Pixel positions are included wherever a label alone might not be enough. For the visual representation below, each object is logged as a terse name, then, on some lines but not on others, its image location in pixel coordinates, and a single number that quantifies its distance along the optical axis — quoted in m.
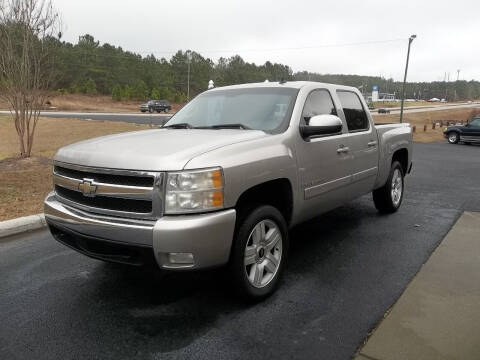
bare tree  9.32
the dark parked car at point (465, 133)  20.91
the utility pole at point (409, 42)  28.57
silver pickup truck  2.94
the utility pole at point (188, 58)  76.06
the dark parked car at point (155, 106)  51.28
